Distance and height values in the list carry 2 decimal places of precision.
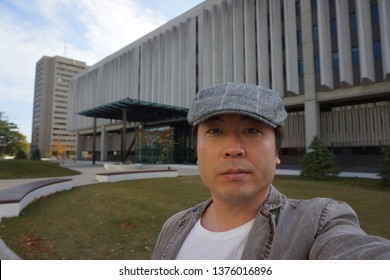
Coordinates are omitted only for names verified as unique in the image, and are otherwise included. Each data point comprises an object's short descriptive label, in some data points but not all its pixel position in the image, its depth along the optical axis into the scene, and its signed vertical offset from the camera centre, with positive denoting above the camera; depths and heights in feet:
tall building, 345.51 +82.60
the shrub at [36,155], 129.95 -0.09
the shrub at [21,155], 128.79 +0.19
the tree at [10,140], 153.99 +12.48
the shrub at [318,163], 51.67 -1.69
